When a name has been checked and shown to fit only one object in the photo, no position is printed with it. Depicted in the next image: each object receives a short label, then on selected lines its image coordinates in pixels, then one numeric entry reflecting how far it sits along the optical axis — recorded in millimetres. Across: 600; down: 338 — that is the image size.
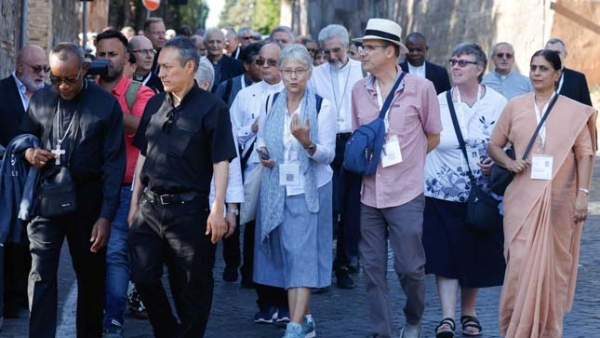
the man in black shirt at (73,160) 11719
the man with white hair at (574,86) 18503
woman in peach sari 12572
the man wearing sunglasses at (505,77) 19311
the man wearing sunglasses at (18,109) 14475
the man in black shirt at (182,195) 11365
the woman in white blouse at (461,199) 13656
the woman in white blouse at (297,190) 13313
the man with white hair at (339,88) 16511
